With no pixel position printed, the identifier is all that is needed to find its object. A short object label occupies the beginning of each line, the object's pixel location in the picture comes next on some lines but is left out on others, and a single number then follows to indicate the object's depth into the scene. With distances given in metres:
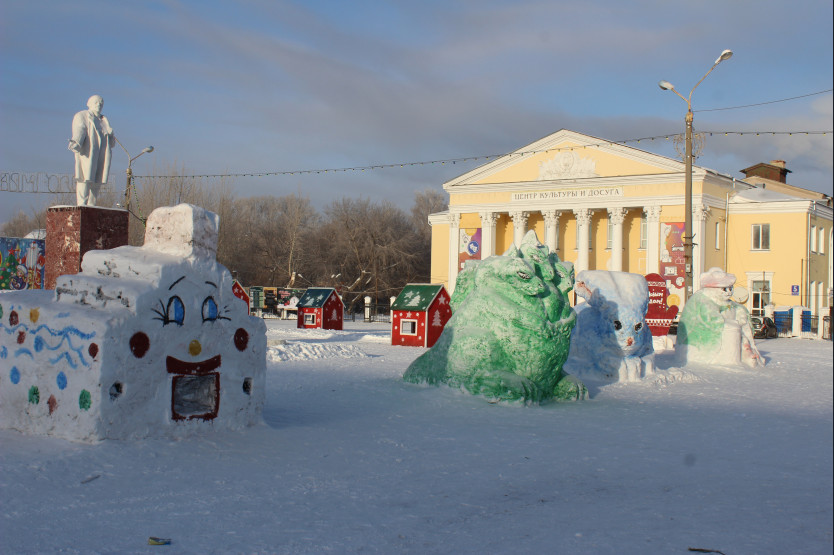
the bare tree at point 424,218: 54.72
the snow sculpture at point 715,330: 15.25
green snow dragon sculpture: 9.31
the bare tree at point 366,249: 49.66
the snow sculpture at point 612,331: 12.52
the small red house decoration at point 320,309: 24.53
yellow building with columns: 36.25
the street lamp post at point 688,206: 18.14
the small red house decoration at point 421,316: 19.16
